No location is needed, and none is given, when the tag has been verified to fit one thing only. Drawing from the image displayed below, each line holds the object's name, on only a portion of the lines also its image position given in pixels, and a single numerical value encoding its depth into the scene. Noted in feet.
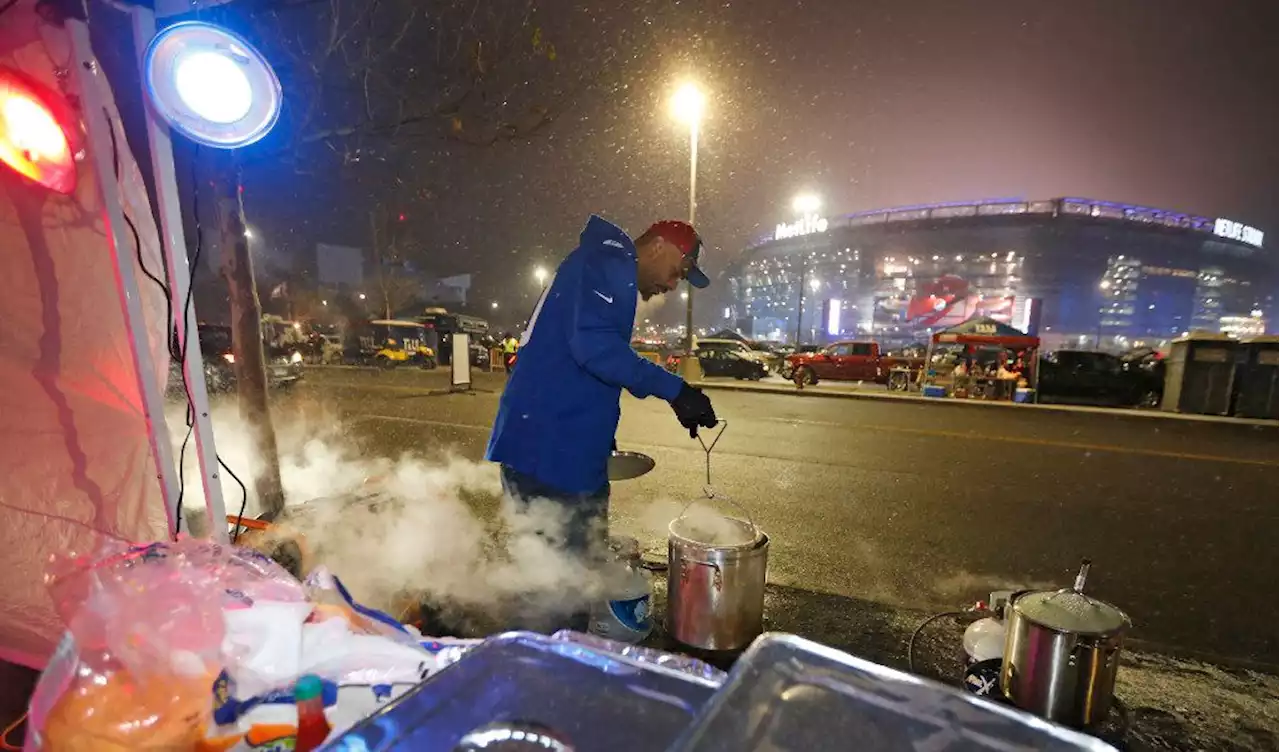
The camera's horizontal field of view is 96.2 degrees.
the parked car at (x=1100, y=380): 56.75
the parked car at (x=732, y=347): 76.56
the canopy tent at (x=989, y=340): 59.57
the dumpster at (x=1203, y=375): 49.57
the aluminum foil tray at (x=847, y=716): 2.90
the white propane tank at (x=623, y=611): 10.10
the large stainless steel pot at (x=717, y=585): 9.72
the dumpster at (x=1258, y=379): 47.70
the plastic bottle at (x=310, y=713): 4.35
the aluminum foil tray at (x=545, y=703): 3.20
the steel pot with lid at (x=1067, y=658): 7.75
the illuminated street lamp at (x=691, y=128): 56.75
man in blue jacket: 8.67
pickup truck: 75.25
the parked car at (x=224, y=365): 45.68
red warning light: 6.74
